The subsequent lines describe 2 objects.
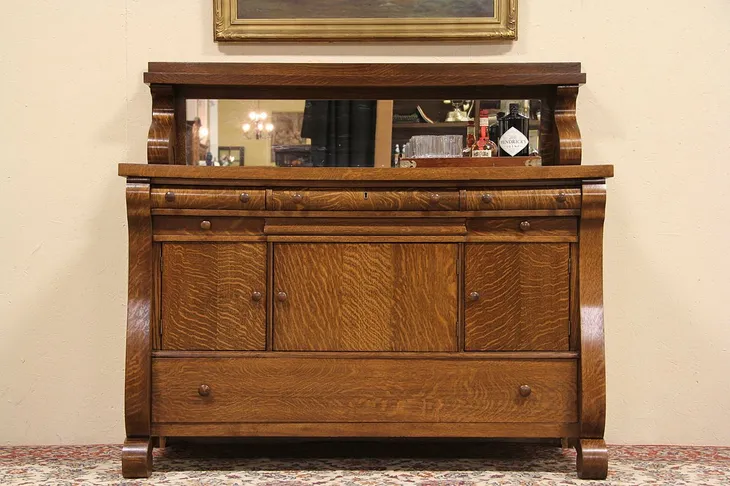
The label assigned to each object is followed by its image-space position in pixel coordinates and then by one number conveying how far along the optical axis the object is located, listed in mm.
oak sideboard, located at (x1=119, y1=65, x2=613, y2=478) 2633
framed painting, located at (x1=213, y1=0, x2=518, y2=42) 3111
